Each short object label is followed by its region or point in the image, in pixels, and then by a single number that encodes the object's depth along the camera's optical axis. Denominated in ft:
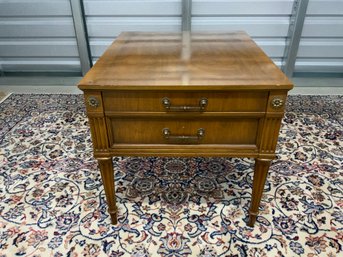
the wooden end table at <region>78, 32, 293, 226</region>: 3.23
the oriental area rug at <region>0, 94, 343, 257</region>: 4.19
